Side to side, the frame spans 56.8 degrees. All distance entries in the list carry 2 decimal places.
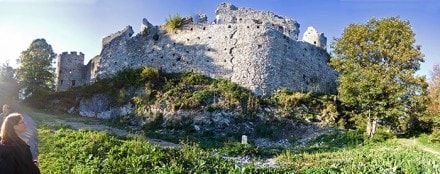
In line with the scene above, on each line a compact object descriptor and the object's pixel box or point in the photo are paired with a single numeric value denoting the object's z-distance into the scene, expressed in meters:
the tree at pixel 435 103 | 21.09
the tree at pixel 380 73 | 21.27
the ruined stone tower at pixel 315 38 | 32.56
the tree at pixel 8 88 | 31.47
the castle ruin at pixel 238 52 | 27.19
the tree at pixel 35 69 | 33.91
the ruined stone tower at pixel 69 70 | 38.84
